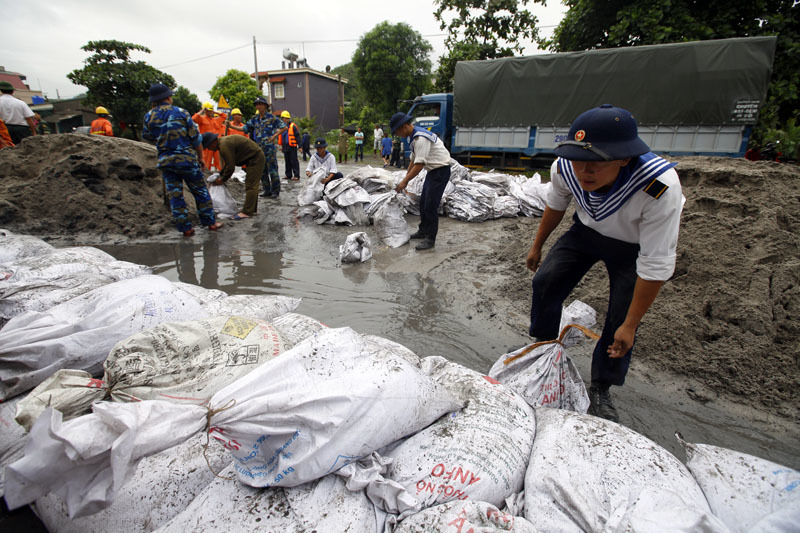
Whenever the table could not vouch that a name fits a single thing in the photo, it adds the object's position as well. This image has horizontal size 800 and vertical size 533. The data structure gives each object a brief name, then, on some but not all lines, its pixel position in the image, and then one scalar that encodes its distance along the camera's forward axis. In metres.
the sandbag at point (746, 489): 0.94
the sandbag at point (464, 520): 0.96
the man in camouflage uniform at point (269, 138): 7.36
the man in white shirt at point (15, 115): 6.41
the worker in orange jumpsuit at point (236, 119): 10.09
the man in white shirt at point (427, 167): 4.37
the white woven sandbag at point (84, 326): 1.40
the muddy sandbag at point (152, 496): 1.14
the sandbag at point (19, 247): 2.59
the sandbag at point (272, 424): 0.90
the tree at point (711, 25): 8.71
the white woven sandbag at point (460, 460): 1.10
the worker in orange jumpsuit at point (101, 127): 8.05
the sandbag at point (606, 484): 0.91
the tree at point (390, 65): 21.11
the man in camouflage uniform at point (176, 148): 4.55
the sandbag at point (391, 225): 4.86
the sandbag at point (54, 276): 1.91
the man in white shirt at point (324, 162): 6.56
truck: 8.10
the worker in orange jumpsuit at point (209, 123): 8.79
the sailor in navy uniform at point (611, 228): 1.36
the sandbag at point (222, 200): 5.87
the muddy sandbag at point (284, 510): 1.02
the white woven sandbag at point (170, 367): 1.10
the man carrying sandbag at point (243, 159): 5.65
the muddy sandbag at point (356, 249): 4.16
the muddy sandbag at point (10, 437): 1.34
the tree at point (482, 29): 15.17
